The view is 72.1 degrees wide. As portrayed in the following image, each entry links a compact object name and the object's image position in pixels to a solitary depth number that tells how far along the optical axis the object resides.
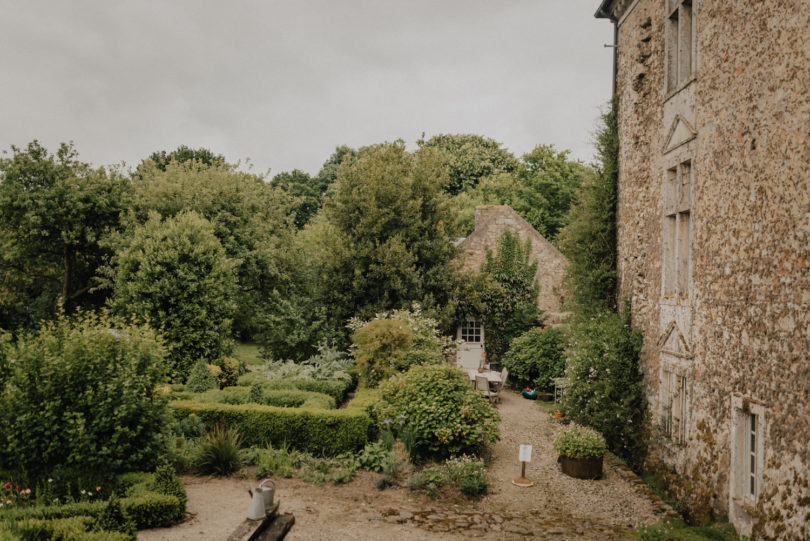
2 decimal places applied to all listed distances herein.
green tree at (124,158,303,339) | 18.92
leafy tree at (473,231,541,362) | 20.67
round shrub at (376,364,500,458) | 10.46
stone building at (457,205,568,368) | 21.30
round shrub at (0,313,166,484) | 7.55
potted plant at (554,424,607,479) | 10.29
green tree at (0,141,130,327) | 18.20
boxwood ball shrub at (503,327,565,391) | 17.48
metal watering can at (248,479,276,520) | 7.09
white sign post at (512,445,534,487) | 9.66
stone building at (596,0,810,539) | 6.55
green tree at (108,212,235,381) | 15.38
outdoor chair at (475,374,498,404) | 15.54
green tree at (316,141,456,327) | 18.23
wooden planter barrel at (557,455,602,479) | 10.29
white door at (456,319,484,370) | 18.97
